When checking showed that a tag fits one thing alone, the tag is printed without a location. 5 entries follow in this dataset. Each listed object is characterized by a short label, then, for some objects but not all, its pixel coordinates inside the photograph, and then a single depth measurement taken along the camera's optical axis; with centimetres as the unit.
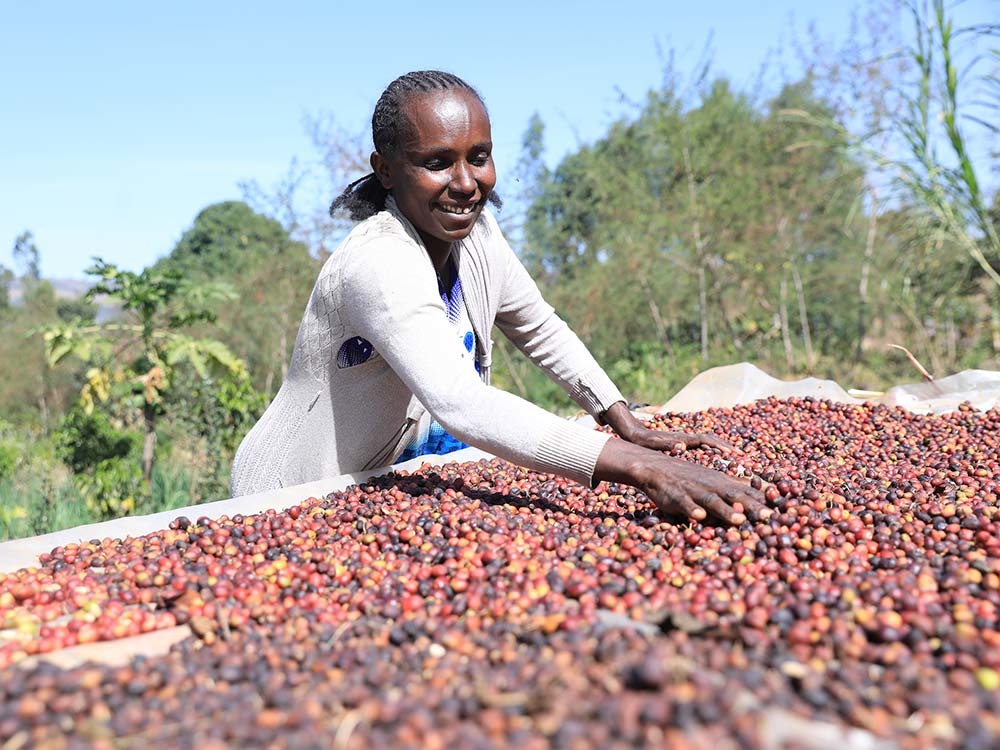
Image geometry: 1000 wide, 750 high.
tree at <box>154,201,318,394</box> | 849
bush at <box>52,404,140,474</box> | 502
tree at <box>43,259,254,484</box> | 468
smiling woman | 229
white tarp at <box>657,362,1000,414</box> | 410
